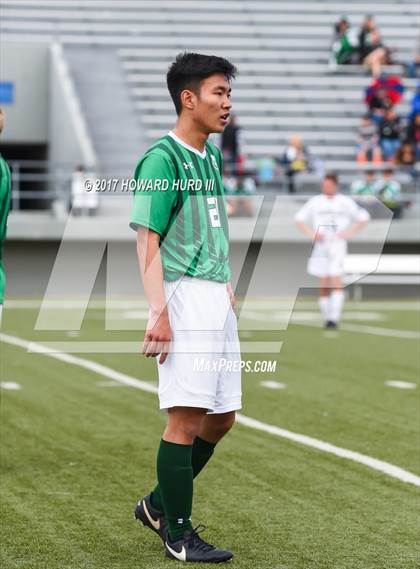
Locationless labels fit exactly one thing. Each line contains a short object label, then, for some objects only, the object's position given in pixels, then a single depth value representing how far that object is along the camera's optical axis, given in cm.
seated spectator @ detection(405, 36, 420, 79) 2683
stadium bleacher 2586
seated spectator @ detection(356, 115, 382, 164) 2459
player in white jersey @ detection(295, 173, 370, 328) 1554
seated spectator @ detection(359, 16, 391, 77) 2652
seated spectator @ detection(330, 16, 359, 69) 2686
